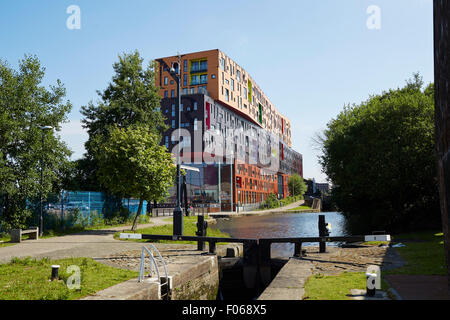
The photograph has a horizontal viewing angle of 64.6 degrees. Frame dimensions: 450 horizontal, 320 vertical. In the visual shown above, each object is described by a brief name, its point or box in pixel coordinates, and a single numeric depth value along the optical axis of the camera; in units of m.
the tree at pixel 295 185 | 103.81
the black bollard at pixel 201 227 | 12.88
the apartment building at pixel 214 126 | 62.44
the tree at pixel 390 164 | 20.80
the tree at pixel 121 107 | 26.11
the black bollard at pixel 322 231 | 12.17
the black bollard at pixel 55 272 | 7.41
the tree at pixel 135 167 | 20.53
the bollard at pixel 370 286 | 5.65
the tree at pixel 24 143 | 17.39
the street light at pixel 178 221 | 15.51
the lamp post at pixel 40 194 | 18.61
